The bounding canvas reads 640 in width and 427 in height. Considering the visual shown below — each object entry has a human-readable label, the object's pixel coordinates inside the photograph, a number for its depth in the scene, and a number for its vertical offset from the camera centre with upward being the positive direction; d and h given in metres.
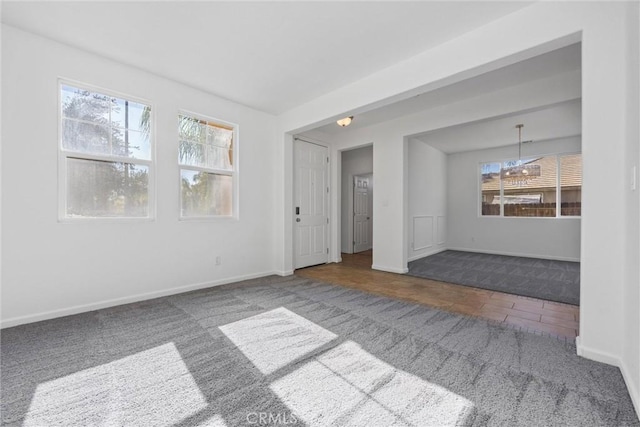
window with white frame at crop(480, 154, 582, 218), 5.78 +0.46
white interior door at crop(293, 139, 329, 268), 4.91 +0.12
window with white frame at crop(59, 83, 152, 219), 2.71 +0.61
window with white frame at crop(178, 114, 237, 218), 3.54 +0.61
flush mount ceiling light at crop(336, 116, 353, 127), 3.99 +1.34
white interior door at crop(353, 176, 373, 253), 7.25 -0.11
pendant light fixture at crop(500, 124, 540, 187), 6.26 +0.88
